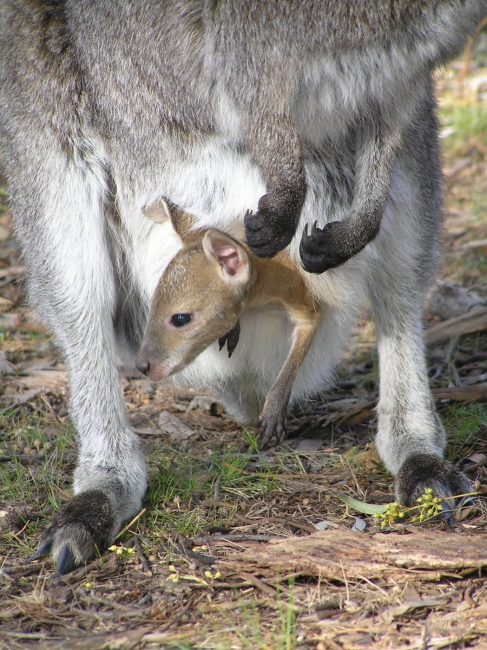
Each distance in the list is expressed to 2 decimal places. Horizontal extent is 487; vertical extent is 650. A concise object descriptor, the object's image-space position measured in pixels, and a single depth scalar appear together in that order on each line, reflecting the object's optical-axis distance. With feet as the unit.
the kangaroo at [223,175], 17.02
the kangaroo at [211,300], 19.19
